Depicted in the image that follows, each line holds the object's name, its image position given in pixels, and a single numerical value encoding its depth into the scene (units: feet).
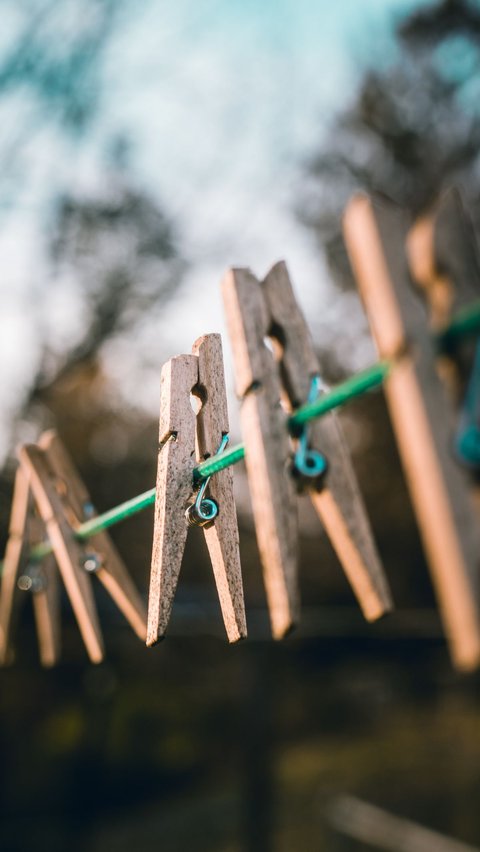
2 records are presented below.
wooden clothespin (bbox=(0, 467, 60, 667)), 1.13
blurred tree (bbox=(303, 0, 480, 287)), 16.92
